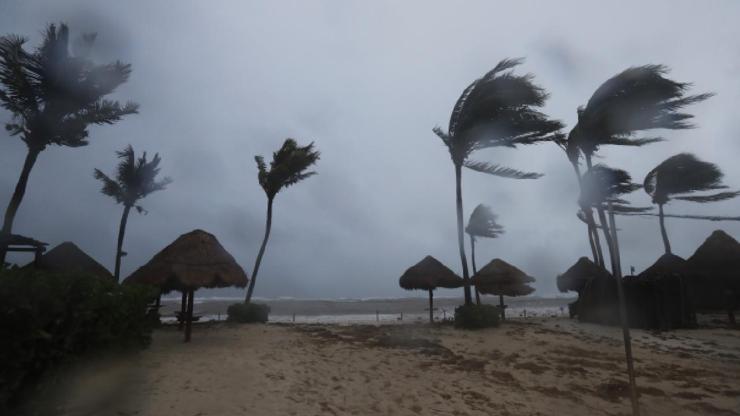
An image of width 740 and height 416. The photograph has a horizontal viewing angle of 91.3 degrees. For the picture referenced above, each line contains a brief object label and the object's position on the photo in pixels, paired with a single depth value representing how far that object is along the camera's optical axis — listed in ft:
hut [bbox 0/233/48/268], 33.04
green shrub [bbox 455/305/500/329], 40.98
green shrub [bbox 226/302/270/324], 47.42
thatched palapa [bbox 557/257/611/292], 65.55
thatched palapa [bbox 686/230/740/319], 57.72
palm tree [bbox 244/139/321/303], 58.03
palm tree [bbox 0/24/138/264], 34.55
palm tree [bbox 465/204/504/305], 86.94
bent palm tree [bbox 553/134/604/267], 37.24
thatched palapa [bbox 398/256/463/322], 54.80
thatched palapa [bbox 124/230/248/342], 29.19
